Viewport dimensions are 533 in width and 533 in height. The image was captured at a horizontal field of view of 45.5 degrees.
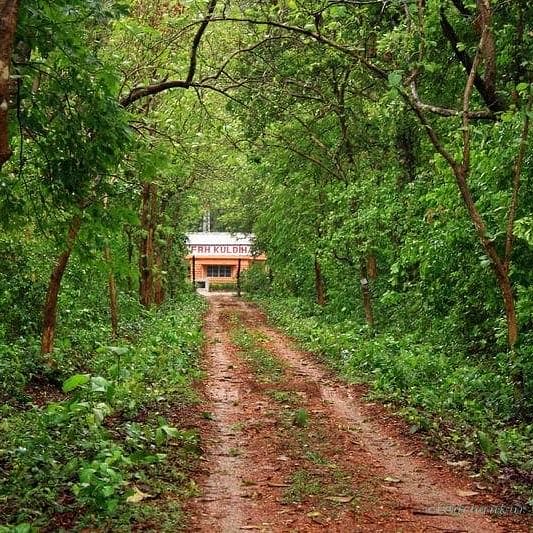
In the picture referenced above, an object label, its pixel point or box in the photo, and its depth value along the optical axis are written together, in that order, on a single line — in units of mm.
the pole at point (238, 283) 52184
